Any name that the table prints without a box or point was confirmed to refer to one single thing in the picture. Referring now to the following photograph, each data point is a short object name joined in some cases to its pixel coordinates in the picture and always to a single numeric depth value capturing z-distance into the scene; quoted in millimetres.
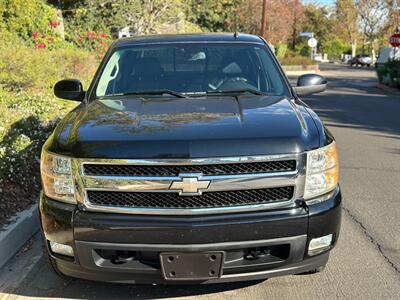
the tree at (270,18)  44688
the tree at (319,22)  77838
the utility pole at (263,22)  35594
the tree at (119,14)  24750
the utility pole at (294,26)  55491
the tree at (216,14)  37469
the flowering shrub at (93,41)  24188
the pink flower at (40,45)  18552
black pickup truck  2969
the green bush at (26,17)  18359
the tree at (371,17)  67912
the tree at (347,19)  74625
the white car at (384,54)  40288
